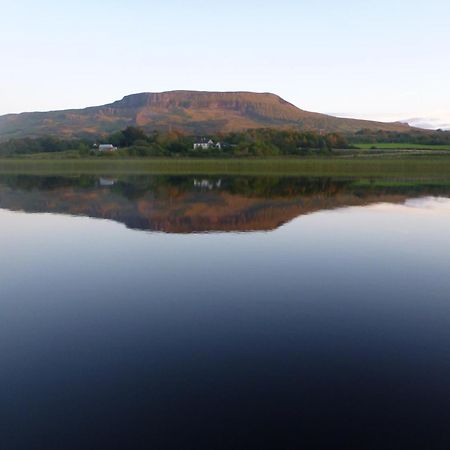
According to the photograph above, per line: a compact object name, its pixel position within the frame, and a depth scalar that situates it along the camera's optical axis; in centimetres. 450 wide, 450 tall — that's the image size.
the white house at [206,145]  11182
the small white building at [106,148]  11320
